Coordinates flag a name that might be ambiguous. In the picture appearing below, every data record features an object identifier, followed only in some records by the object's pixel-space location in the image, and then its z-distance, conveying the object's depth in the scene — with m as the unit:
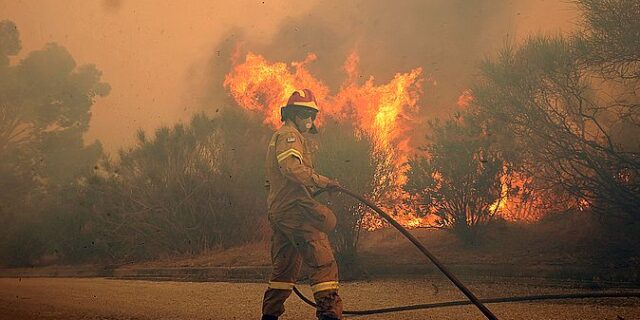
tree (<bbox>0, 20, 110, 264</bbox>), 25.78
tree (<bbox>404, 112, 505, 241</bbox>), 9.73
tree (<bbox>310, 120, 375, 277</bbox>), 9.43
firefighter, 3.94
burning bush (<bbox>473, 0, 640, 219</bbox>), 8.46
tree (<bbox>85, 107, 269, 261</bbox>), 14.33
